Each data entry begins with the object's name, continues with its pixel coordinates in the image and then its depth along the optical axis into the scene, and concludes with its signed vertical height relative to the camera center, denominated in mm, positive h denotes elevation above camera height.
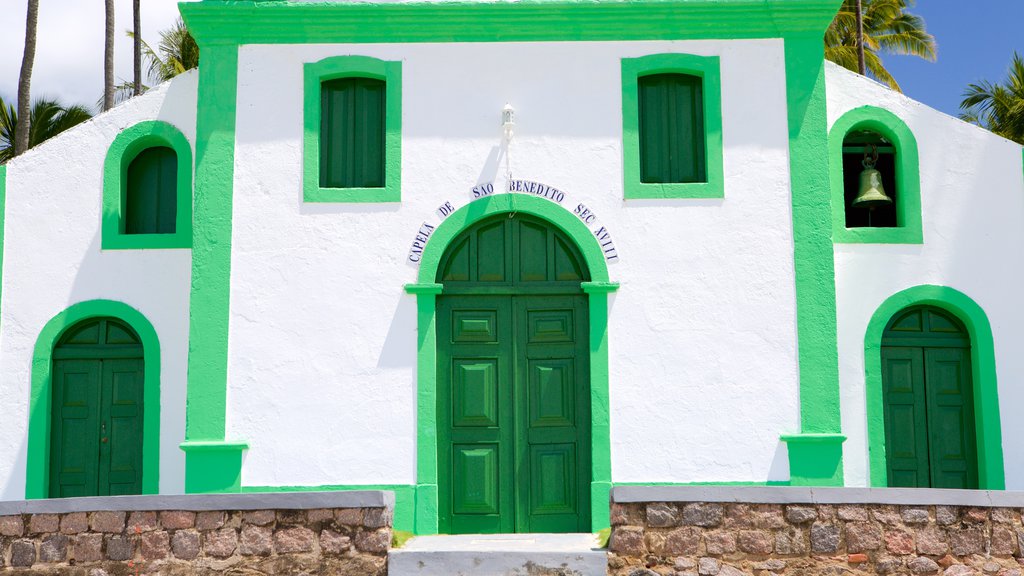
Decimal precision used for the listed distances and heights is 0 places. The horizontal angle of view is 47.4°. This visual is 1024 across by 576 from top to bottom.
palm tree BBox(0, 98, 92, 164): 21641 +5671
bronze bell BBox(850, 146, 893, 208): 11430 +2203
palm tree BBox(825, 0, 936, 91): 24375 +8274
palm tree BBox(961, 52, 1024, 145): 21328 +5775
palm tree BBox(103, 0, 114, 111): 22250 +6868
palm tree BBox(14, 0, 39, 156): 19761 +5626
